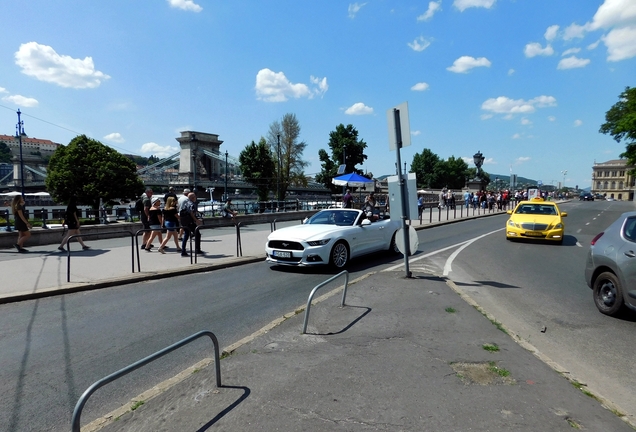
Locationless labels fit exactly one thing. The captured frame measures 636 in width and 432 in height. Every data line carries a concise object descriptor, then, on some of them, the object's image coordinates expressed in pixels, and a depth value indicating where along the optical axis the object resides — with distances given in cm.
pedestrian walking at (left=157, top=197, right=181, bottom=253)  1148
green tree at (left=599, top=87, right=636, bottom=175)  3331
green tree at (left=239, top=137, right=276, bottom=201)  5316
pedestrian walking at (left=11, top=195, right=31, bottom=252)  1094
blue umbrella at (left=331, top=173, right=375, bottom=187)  2502
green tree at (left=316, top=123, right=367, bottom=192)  6131
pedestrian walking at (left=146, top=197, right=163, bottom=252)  1232
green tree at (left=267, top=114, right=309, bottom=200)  5657
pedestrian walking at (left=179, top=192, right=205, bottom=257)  1088
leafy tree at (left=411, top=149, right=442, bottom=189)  10762
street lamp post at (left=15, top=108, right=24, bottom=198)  3054
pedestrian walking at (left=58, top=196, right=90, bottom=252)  1103
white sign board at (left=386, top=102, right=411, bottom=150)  736
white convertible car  909
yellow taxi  1437
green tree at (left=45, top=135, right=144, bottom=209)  4806
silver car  549
